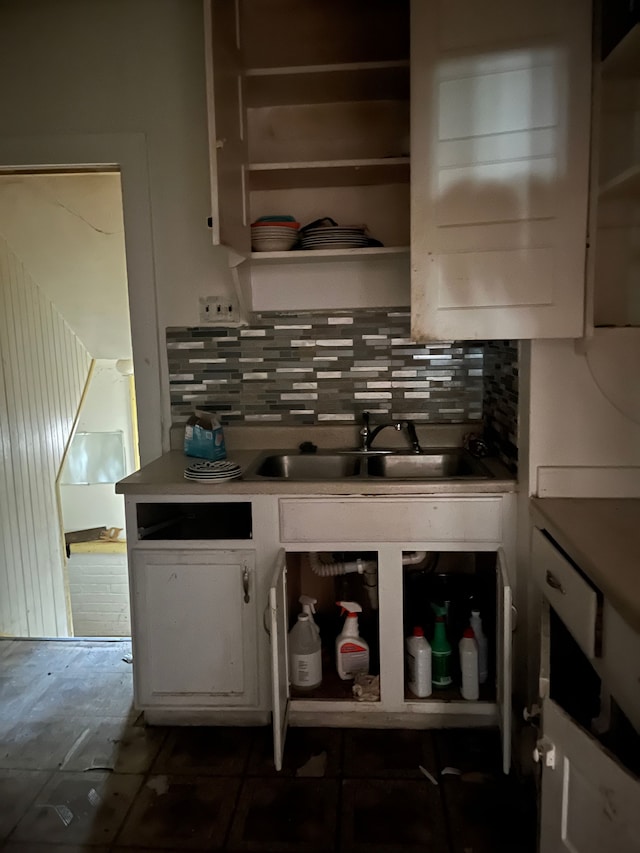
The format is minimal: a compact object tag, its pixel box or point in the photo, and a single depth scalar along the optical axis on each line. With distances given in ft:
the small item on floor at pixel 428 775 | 5.62
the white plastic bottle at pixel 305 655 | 6.50
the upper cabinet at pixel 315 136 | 6.25
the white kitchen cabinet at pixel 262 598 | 6.03
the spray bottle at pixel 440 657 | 6.39
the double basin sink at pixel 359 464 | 7.36
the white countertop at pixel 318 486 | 5.94
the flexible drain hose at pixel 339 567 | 6.73
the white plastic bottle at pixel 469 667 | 6.17
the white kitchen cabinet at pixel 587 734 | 3.23
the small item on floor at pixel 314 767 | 5.73
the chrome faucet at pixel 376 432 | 7.43
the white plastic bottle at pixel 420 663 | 6.28
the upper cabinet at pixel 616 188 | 5.05
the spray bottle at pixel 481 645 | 6.42
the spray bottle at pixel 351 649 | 6.61
